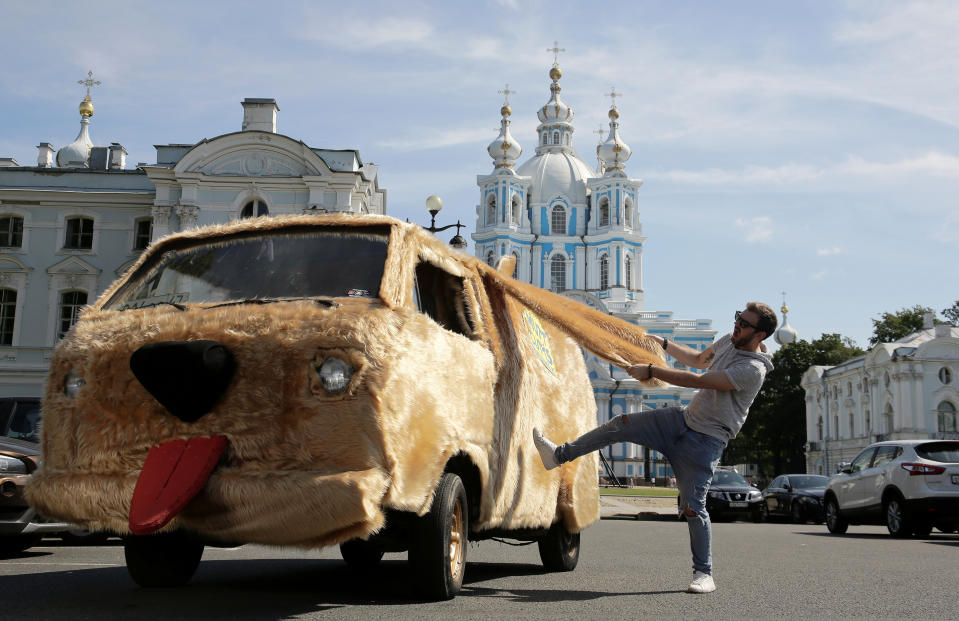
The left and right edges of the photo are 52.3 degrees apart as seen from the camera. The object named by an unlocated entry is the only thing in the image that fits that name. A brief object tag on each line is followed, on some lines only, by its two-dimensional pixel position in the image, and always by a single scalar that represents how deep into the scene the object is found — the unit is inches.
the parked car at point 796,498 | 937.5
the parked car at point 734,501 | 967.6
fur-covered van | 176.2
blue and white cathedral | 3425.2
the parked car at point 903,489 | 572.1
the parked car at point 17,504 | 344.2
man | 244.1
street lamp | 780.0
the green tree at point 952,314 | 3318.9
